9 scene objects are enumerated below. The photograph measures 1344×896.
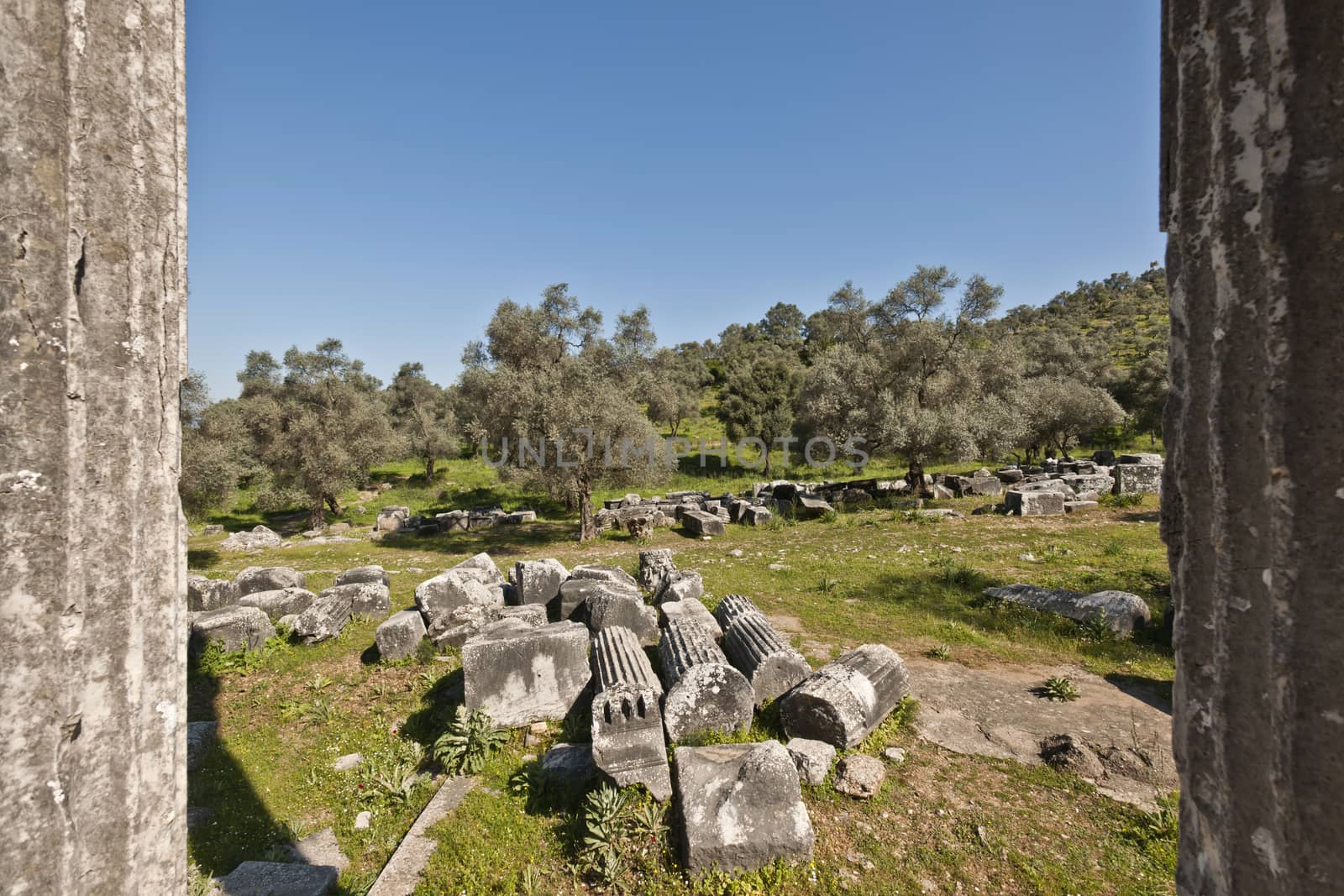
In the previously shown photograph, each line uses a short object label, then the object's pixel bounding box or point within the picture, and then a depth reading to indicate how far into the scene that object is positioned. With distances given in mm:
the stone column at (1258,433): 1244
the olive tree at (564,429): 14625
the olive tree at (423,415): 28828
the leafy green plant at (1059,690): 5918
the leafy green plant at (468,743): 5133
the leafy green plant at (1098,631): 7309
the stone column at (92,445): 1754
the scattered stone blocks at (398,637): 7500
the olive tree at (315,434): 18969
